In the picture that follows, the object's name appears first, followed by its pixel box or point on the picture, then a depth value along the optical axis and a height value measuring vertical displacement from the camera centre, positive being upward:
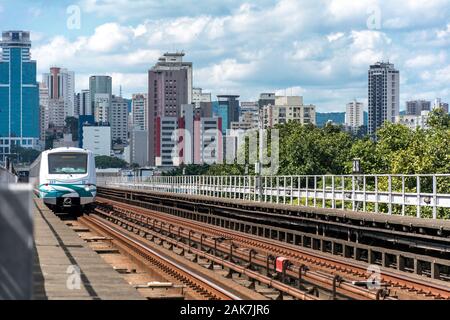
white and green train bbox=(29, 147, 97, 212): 45.53 -1.10
